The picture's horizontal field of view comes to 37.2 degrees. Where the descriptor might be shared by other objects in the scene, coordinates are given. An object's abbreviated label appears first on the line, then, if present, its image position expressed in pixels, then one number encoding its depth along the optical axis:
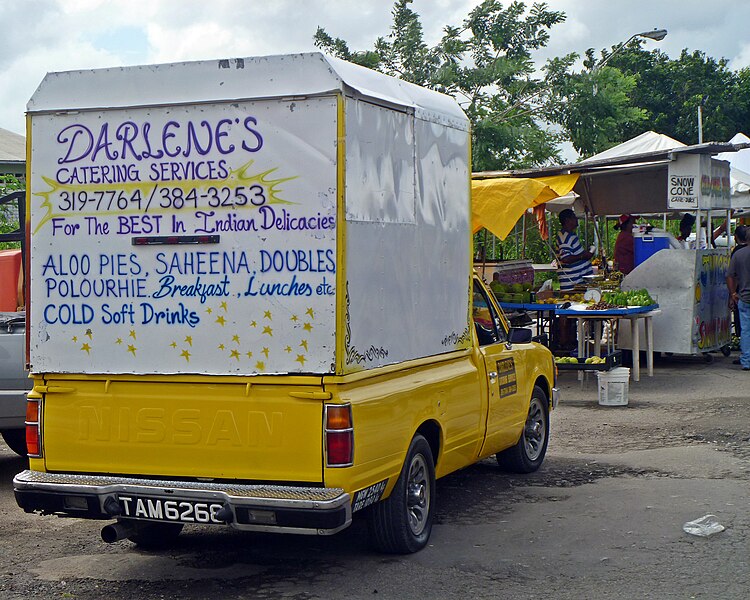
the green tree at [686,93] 56.56
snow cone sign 15.63
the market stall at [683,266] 15.68
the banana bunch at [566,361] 13.98
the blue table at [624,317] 14.30
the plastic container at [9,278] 10.33
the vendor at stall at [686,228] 19.73
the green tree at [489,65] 25.62
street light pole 24.69
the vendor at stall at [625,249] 18.25
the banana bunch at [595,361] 13.68
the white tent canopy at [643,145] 18.31
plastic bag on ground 7.11
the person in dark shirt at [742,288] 15.82
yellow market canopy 15.16
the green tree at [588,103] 25.56
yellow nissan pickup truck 5.84
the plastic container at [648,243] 17.52
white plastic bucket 12.94
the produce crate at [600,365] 13.28
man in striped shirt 16.50
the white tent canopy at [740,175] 19.30
